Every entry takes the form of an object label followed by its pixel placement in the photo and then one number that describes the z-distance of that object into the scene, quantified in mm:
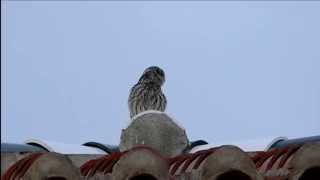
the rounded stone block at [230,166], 16953
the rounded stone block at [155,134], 26250
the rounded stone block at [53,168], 18297
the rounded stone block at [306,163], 16687
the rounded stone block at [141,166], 17422
